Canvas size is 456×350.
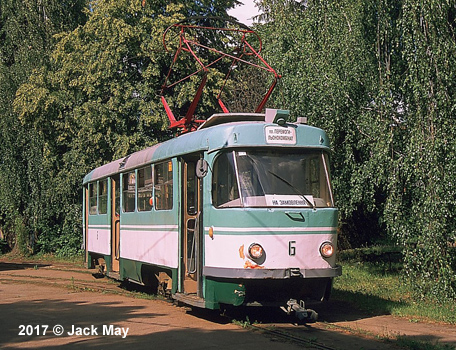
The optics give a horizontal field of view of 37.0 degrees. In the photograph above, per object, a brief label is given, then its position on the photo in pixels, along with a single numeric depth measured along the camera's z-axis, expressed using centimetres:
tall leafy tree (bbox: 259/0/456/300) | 1310
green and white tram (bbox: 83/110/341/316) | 998
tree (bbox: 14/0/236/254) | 2702
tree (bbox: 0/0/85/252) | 3100
